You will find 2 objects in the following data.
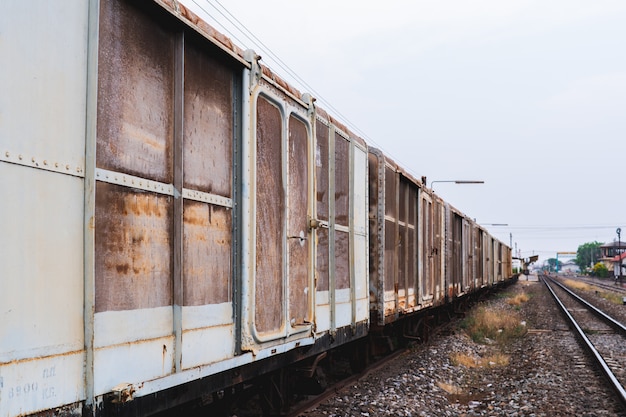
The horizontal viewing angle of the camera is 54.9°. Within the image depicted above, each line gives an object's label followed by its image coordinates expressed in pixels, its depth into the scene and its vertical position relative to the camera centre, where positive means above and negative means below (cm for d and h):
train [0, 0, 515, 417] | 272 +21
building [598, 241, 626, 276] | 14075 -190
